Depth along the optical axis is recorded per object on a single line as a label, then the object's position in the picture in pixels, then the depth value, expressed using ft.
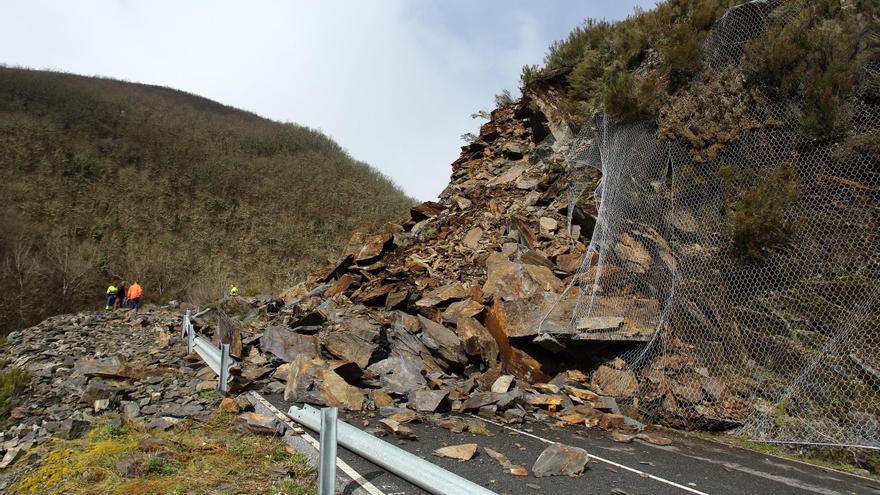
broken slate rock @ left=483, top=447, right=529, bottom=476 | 13.92
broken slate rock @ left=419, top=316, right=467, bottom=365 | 27.38
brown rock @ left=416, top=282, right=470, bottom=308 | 32.91
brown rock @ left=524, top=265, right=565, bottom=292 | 31.38
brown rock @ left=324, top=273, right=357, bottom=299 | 37.96
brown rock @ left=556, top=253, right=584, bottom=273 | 33.35
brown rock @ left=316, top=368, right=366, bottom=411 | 20.02
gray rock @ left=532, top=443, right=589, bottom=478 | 14.07
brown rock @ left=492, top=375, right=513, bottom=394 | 23.65
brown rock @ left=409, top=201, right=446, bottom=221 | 50.19
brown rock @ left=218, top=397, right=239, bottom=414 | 18.33
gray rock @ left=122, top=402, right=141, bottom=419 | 17.79
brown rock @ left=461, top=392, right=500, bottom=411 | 21.57
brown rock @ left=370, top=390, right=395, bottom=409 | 20.84
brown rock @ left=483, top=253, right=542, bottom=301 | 31.19
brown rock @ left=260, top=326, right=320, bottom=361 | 25.55
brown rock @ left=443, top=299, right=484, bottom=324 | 30.73
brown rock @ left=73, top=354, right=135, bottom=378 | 22.55
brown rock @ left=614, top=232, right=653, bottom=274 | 28.58
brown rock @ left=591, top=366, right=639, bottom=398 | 24.85
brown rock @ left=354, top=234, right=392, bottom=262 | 42.42
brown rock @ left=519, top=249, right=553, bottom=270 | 33.83
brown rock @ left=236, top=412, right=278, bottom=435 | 15.50
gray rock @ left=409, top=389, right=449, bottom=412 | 20.42
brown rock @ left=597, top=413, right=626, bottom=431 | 21.54
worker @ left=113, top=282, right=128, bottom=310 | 78.16
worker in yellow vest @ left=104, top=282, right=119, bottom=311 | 59.77
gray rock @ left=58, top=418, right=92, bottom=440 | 15.46
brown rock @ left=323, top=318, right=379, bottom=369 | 25.23
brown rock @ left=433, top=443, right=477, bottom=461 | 14.71
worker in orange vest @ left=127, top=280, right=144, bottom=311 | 55.98
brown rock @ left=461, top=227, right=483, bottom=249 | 40.16
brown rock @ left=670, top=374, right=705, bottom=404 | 23.38
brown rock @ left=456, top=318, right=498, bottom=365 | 27.76
